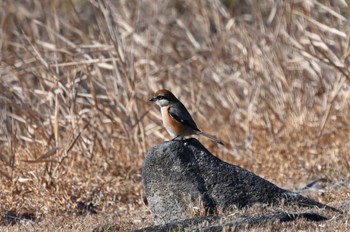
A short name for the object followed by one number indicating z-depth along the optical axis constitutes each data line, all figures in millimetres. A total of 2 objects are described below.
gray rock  13805
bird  15352
